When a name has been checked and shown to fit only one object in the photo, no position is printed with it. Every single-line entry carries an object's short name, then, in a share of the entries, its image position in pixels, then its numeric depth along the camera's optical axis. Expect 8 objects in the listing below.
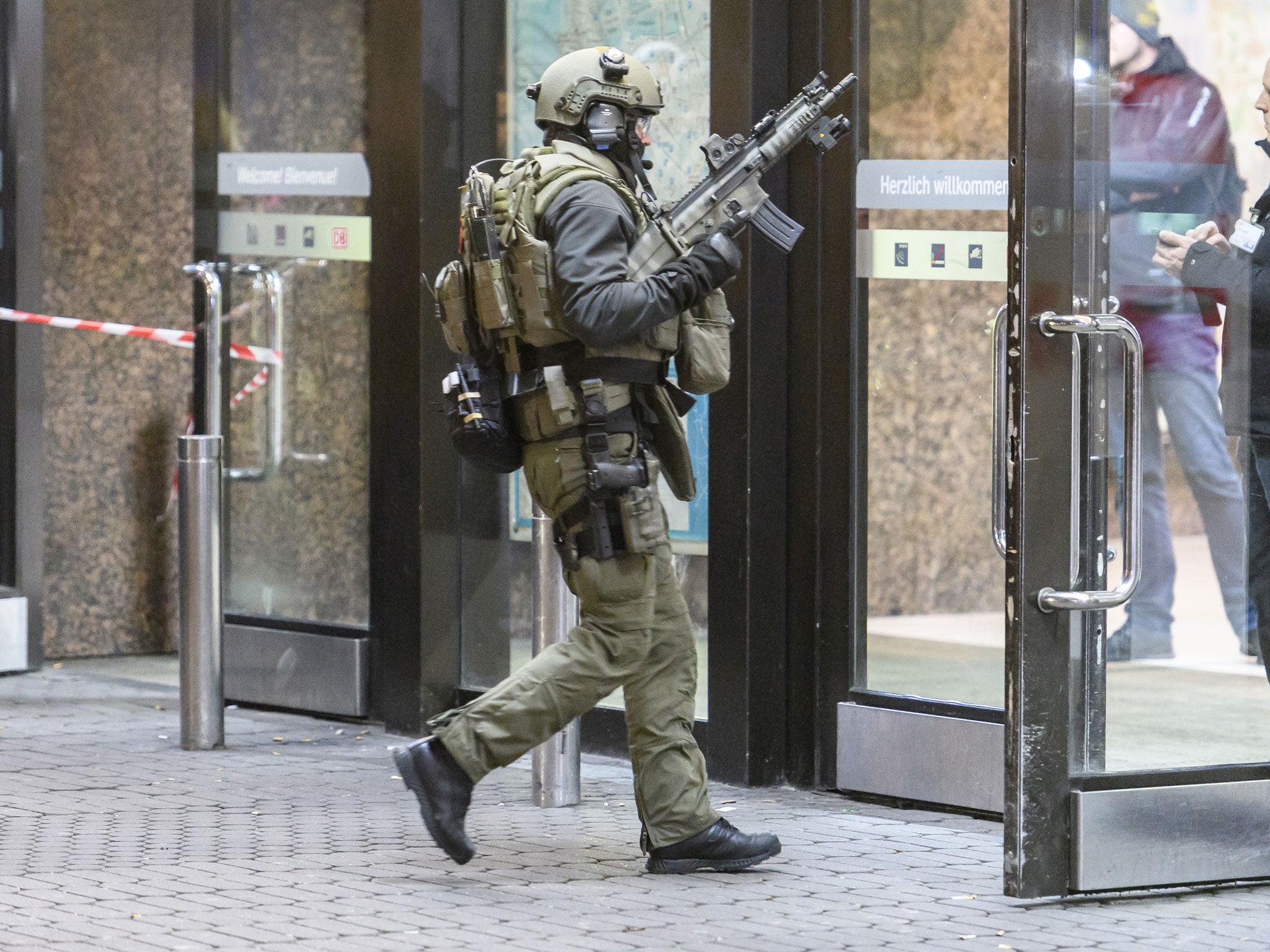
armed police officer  9.50
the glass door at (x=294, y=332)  14.35
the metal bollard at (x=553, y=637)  11.15
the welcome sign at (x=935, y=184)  11.16
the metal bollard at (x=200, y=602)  13.04
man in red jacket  9.51
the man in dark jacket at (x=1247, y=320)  9.84
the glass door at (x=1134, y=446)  8.98
